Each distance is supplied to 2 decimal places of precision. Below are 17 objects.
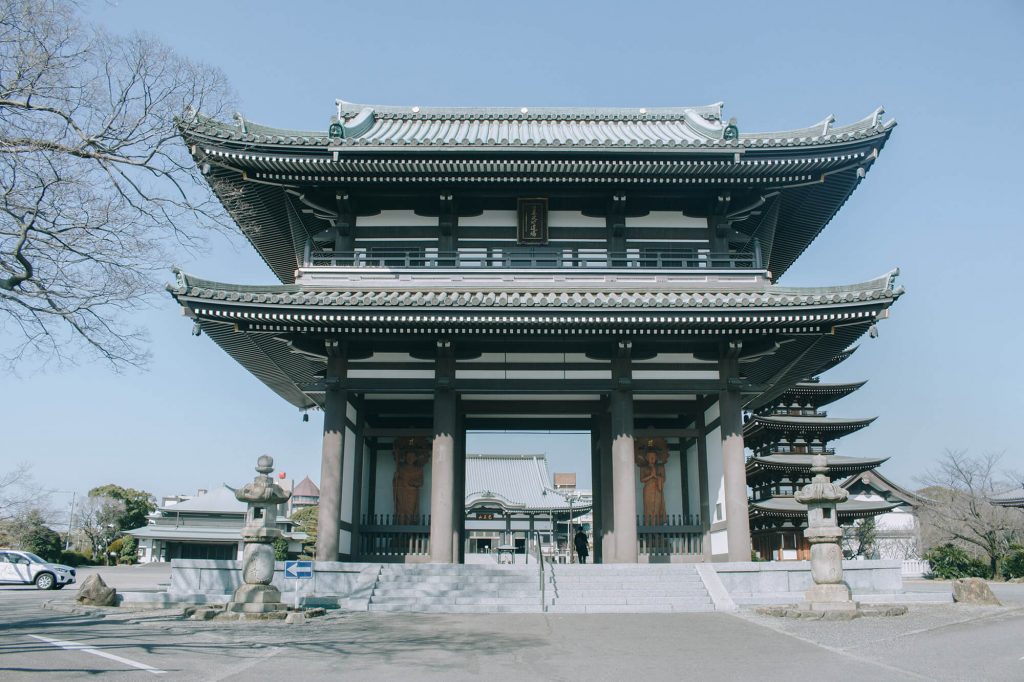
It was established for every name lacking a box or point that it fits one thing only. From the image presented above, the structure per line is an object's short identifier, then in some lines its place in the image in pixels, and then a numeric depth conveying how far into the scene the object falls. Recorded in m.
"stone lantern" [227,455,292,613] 13.18
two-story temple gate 16.05
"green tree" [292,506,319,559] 51.44
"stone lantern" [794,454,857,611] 13.18
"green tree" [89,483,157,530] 68.31
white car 27.98
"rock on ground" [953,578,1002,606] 15.58
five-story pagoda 39.13
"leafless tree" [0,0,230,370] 10.66
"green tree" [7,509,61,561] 46.19
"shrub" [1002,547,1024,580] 38.00
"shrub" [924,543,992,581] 39.72
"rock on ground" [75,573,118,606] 15.18
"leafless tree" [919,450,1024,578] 40.12
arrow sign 13.49
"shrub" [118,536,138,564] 61.66
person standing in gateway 24.92
